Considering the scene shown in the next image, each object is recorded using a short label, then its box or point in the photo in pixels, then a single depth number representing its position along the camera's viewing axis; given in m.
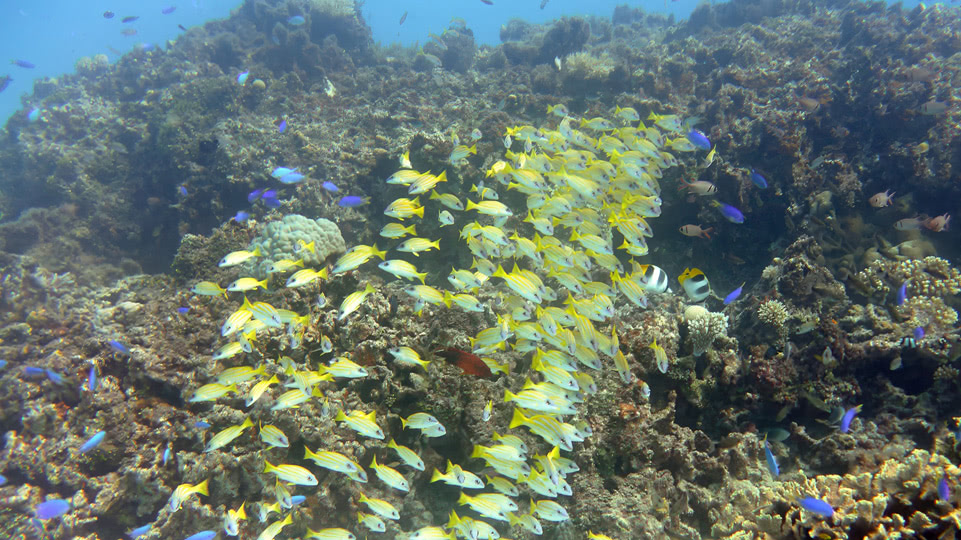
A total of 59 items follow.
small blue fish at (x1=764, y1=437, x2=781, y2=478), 3.83
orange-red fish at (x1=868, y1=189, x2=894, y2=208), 7.06
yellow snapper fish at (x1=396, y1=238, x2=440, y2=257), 5.19
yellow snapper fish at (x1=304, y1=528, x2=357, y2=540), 3.40
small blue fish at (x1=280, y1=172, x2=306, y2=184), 8.48
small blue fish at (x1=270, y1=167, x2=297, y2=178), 8.58
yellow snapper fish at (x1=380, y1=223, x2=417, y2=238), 5.52
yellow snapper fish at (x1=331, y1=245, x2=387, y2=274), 4.83
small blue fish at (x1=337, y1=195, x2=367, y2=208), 7.78
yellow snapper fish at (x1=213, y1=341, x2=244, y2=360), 4.23
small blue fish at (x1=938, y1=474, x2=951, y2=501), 2.94
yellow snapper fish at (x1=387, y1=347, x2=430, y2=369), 4.09
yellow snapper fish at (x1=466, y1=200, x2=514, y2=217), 5.53
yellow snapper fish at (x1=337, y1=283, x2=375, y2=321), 4.37
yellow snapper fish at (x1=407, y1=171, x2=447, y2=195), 5.75
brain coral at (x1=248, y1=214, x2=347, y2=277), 6.46
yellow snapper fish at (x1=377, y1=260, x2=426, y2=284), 4.70
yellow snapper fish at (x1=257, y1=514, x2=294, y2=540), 3.53
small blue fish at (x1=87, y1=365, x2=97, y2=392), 5.16
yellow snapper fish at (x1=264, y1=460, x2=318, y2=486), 3.50
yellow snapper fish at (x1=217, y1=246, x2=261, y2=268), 5.30
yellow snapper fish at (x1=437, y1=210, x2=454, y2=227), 5.78
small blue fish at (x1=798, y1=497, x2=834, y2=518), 3.04
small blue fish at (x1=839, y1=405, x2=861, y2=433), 4.34
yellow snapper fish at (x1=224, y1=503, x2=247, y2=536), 3.50
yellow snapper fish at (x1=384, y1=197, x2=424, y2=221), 5.45
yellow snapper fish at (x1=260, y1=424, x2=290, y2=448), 3.69
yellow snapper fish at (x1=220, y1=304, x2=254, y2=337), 4.09
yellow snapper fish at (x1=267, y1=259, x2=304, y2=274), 5.18
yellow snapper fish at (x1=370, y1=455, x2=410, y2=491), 3.46
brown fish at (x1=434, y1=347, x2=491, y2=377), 4.43
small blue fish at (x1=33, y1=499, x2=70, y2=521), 4.46
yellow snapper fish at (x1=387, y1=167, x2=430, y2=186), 5.85
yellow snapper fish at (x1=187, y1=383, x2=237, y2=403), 4.04
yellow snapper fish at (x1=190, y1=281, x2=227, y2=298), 5.20
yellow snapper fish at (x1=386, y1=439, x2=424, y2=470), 3.61
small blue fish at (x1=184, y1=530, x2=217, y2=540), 3.62
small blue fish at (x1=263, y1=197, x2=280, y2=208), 9.82
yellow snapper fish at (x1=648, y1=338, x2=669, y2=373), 4.10
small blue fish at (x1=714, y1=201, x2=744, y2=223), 6.66
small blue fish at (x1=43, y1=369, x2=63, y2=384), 5.36
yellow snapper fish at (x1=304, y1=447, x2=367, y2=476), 3.47
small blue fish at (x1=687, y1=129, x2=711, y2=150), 7.03
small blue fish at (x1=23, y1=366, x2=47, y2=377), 5.50
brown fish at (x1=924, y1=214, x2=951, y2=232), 6.68
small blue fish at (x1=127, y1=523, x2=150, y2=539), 4.07
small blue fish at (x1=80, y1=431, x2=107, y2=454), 4.60
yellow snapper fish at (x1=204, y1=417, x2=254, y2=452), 3.82
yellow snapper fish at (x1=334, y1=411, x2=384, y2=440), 3.60
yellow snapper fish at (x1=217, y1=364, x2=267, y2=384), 4.05
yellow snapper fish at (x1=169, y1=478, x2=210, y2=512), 3.79
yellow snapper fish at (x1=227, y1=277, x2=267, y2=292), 4.88
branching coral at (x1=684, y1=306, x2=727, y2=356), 5.16
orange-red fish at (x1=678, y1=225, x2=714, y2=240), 6.86
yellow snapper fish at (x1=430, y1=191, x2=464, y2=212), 6.11
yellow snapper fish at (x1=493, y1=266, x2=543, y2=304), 4.27
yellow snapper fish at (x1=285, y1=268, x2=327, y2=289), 4.63
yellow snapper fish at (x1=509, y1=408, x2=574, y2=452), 3.46
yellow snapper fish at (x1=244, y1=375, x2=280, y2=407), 3.93
